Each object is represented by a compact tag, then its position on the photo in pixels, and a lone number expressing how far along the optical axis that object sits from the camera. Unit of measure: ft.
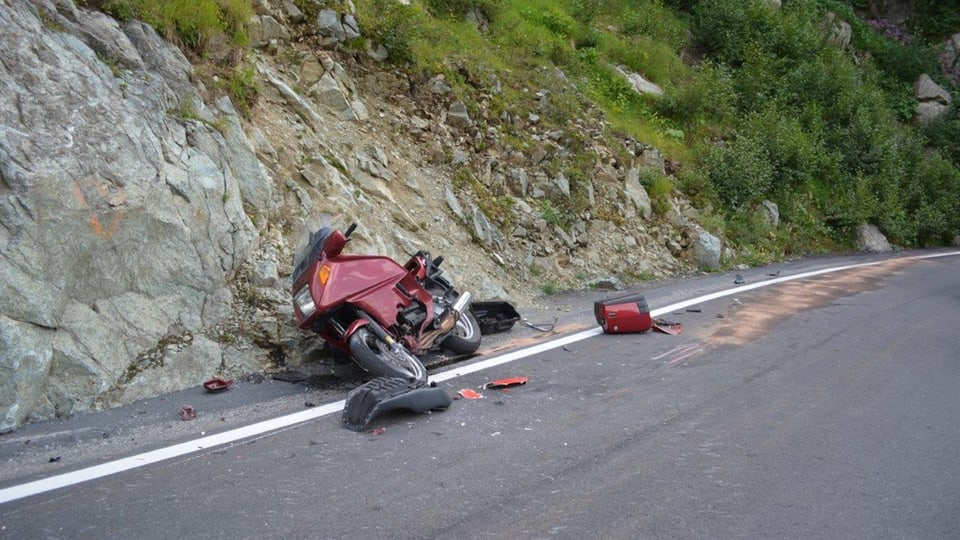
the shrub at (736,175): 54.49
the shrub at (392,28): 43.14
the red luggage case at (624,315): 28.25
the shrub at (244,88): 30.45
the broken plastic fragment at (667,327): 28.89
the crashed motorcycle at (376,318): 18.84
